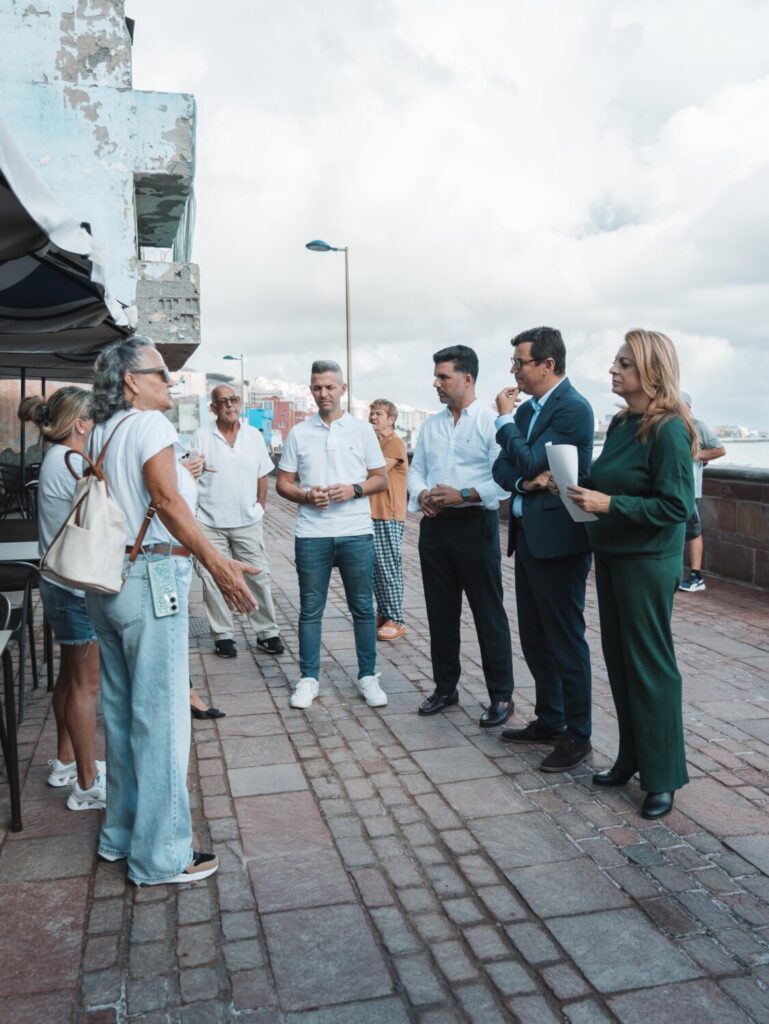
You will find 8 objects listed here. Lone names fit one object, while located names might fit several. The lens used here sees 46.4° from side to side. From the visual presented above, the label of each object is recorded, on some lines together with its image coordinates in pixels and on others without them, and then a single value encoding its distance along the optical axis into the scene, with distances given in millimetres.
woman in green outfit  3613
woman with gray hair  3008
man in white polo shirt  5320
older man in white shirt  6570
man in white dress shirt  4938
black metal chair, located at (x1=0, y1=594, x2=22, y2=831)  3635
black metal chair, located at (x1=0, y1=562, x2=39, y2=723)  4782
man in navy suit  4242
